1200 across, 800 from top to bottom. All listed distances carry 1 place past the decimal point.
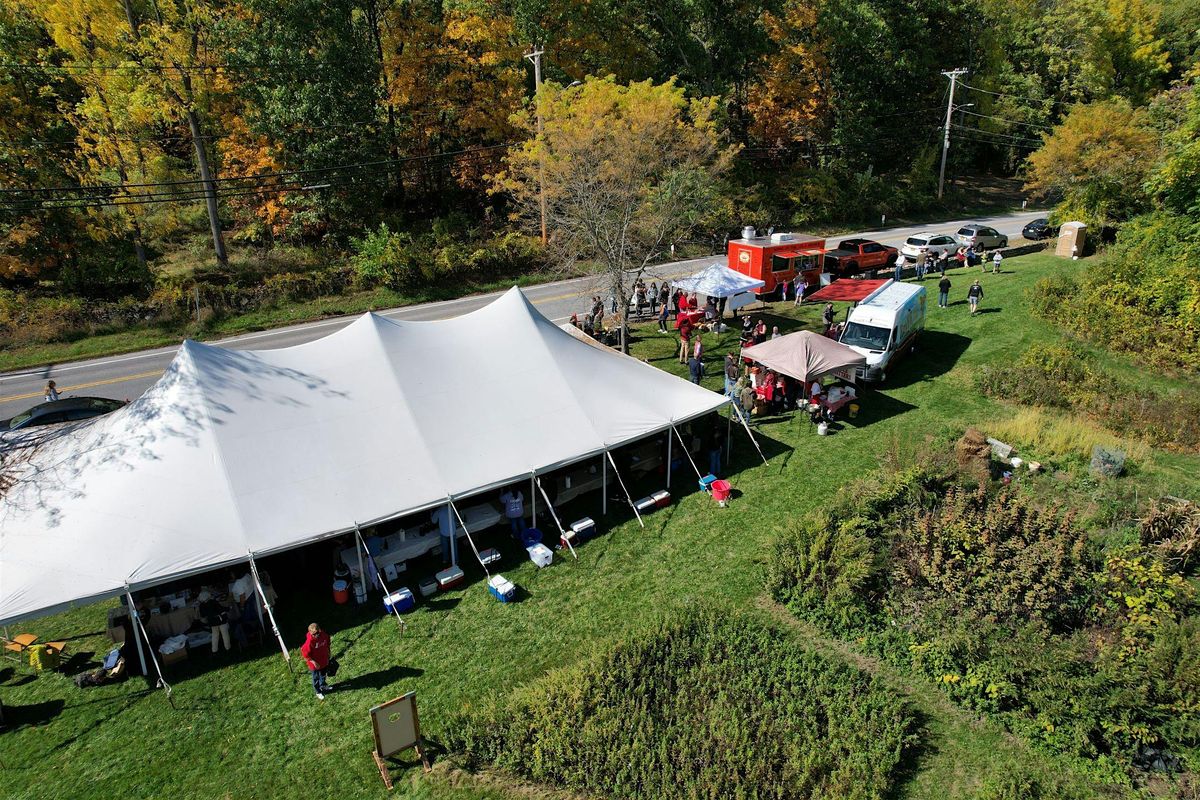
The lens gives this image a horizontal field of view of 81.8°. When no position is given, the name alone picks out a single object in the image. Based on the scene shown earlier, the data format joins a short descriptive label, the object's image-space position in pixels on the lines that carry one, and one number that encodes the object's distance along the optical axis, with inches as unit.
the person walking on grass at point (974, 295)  968.9
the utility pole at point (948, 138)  1779.5
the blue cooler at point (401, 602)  451.8
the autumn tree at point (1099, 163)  1237.7
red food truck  1078.4
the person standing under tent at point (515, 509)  522.3
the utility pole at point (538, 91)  1124.8
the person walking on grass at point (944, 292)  1003.3
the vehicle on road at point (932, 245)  1332.4
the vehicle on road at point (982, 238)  1341.0
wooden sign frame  330.0
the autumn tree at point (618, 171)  880.9
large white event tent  407.5
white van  796.0
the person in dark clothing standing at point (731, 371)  737.0
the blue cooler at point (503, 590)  463.2
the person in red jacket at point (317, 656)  374.0
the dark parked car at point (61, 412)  667.4
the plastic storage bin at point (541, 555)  499.5
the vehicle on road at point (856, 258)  1221.7
